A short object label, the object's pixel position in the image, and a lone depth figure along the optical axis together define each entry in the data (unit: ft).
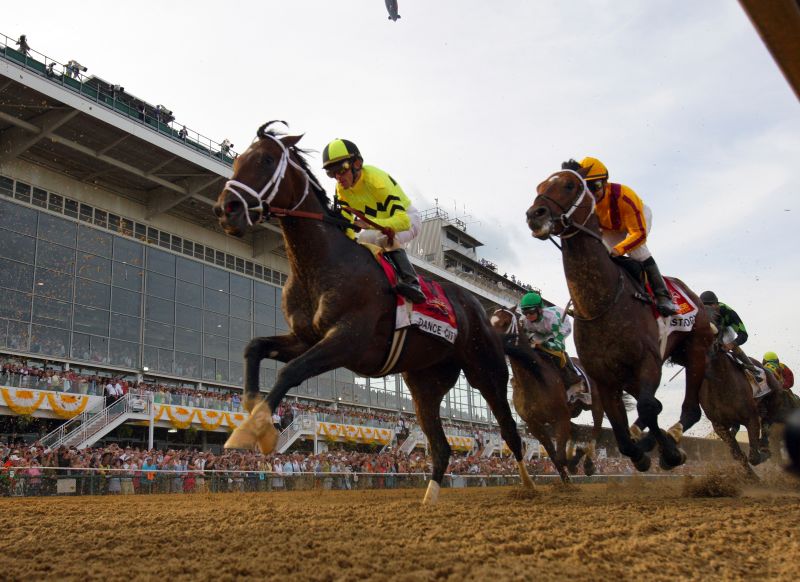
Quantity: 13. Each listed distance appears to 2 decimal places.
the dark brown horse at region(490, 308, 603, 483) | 32.73
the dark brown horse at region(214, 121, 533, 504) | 17.89
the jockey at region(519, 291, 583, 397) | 33.12
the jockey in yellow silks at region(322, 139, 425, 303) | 21.45
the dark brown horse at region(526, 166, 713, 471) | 21.52
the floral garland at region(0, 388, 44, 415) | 70.95
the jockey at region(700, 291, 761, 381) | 33.09
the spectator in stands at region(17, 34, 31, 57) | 80.69
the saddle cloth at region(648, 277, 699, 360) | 23.21
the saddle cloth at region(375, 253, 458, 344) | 21.07
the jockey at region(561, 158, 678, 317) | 23.18
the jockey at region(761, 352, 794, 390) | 40.88
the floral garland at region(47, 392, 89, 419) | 73.97
